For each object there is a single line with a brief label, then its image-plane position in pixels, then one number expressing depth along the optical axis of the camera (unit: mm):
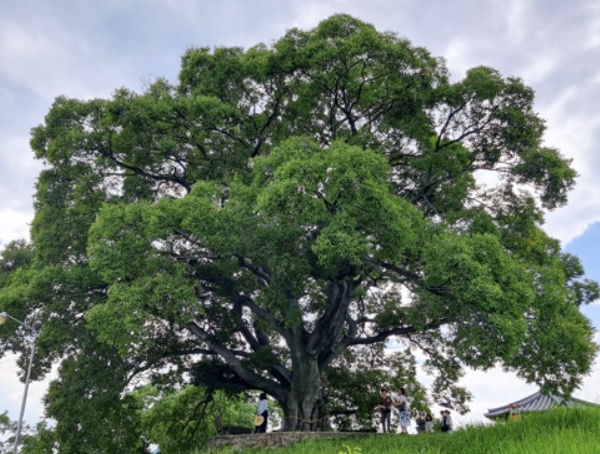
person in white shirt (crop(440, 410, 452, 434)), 14056
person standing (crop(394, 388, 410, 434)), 13336
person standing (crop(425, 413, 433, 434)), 15700
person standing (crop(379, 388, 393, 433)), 14586
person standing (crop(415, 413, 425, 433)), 16930
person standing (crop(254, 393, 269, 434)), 13430
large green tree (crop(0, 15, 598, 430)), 11297
